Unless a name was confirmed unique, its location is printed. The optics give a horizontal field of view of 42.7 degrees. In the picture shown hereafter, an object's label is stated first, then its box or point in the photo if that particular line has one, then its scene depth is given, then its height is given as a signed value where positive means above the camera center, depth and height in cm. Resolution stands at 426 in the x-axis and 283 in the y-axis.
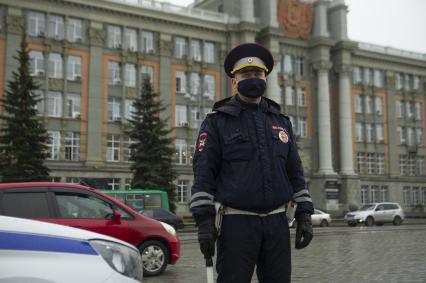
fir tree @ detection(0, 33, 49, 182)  3272 +289
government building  4459 +1009
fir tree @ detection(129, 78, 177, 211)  3759 +244
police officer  398 +0
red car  884 -47
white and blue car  325 -42
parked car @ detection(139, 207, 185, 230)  2739 -149
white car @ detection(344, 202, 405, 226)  3800 -205
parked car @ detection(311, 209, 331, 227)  3781 -230
